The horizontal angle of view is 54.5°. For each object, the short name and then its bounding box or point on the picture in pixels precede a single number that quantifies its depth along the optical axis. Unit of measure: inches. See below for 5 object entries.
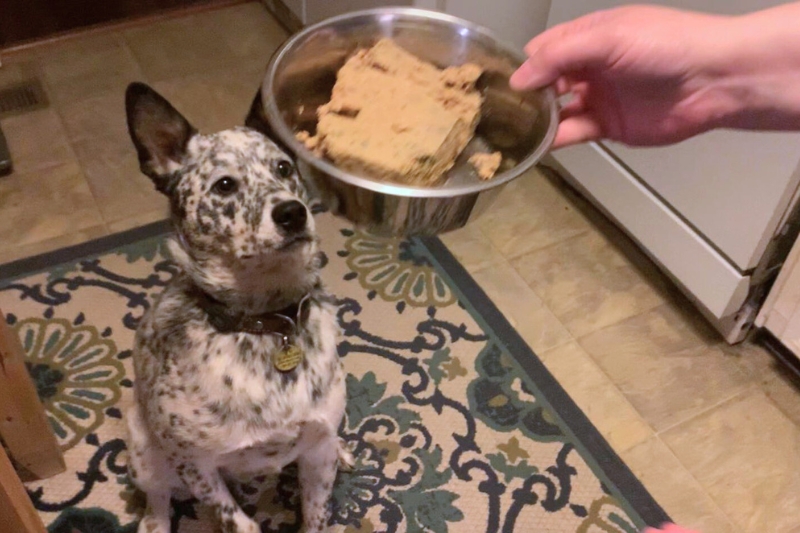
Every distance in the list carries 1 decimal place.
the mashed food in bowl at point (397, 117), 42.0
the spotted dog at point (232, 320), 50.4
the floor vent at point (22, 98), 106.2
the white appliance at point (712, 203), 69.5
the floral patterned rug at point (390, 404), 69.1
